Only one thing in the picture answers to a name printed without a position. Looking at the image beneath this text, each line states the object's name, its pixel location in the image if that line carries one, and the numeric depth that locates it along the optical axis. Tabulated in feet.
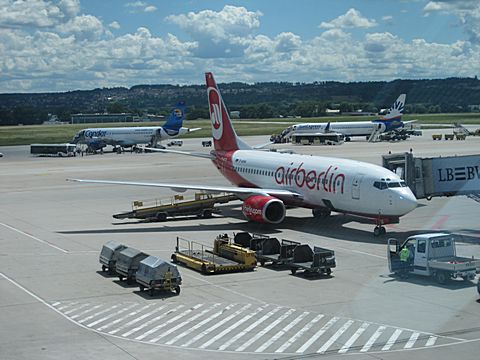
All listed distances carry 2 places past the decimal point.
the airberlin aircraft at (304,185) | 127.34
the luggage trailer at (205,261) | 104.88
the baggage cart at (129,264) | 99.35
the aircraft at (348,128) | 450.05
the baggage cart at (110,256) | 104.63
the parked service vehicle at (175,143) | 442.91
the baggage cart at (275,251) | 107.65
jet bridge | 141.90
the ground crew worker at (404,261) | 99.14
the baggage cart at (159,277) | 92.17
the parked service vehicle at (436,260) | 94.27
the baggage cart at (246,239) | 115.03
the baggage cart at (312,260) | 101.44
